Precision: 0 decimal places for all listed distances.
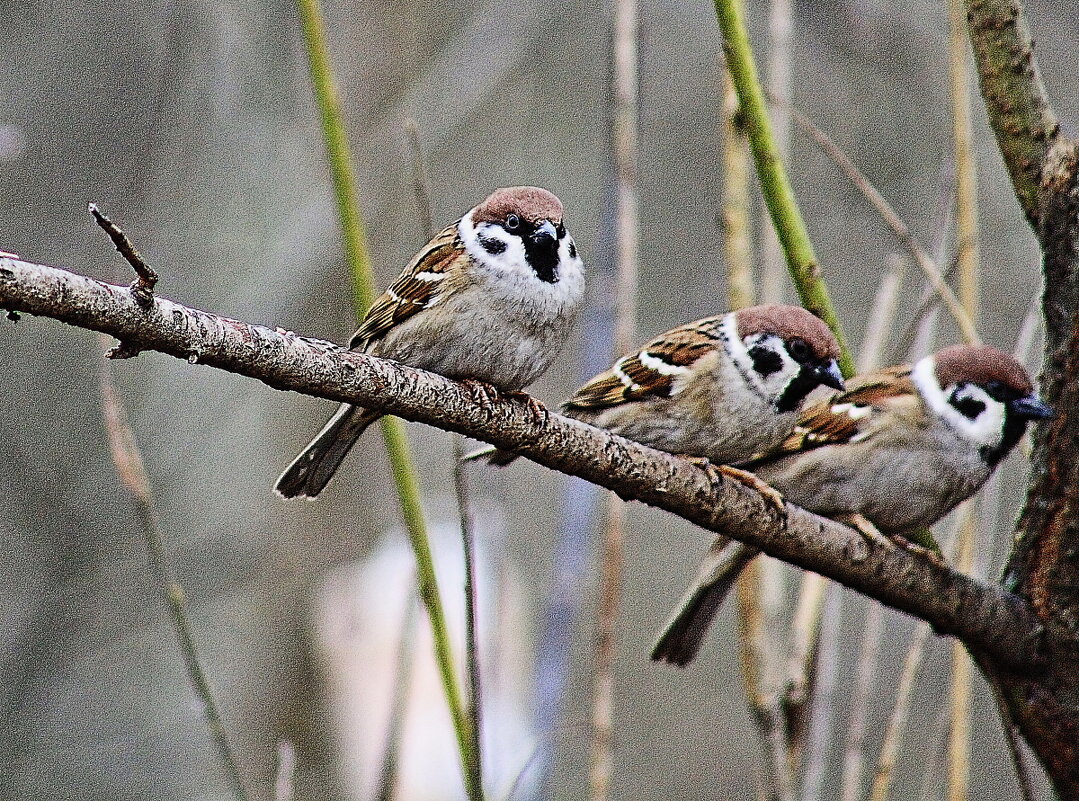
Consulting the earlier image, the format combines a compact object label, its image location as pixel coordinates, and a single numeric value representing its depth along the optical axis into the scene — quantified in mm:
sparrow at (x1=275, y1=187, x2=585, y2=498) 4871
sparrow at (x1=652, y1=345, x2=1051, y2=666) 5844
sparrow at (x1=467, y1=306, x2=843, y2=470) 5586
